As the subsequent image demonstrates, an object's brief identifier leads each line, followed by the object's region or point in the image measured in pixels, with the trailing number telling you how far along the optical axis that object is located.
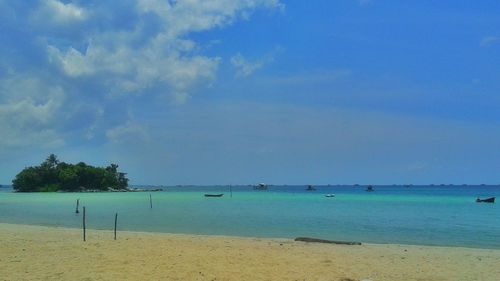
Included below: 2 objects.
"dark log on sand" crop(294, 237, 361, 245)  24.25
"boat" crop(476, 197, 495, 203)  80.66
